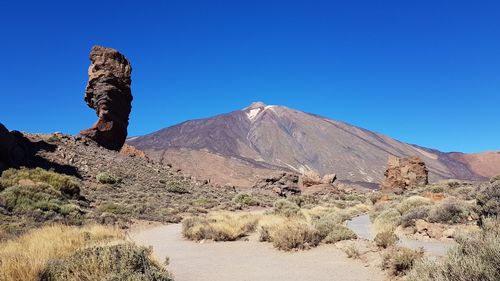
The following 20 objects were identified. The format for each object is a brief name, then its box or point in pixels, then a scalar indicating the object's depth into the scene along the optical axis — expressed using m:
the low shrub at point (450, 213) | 14.09
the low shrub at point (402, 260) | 7.34
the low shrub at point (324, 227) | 11.66
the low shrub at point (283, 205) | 26.01
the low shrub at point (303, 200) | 34.52
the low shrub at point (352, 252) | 9.19
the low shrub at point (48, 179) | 23.25
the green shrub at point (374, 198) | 30.90
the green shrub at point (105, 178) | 31.12
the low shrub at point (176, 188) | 35.09
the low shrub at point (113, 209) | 21.06
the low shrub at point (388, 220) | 14.17
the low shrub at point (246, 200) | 34.22
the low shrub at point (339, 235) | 11.20
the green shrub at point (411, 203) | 18.38
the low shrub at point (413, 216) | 14.42
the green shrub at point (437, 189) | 28.85
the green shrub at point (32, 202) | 17.20
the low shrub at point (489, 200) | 12.44
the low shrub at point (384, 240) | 9.40
